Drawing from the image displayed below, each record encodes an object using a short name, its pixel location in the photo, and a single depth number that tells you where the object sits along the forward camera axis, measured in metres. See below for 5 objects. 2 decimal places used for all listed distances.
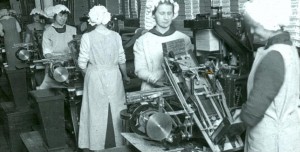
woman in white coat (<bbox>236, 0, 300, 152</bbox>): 1.60
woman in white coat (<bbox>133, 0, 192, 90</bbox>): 2.82
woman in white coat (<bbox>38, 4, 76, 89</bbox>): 4.80
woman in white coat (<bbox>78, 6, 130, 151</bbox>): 3.65
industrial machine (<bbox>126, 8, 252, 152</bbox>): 2.03
